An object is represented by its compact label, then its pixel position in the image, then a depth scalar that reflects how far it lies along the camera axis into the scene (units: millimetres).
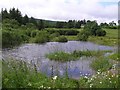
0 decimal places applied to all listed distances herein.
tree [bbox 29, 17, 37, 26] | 31280
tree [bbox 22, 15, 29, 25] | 29605
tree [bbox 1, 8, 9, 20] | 27797
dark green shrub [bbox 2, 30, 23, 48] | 15546
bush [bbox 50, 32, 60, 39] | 22987
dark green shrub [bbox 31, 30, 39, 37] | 22105
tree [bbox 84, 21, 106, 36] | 26896
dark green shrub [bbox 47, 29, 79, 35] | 28324
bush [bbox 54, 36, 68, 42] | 20653
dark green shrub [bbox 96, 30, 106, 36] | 26846
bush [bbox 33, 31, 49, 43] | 19063
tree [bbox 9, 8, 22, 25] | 28423
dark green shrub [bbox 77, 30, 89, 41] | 23509
